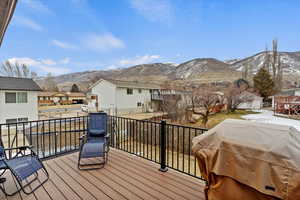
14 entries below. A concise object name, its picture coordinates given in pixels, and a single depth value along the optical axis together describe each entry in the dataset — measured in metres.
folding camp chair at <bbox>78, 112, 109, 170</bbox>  3.04
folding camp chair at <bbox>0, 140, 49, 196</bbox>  2.15
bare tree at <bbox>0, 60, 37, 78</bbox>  26.03
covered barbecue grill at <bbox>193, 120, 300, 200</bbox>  1.12
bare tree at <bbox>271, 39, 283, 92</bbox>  29.80
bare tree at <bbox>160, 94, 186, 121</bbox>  14.54
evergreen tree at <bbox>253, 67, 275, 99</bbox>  26.36
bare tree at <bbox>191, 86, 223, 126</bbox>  12.88
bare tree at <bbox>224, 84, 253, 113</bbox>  17.08
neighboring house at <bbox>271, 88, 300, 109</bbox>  18.59
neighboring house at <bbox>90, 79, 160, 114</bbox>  19.66
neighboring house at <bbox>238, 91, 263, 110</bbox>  23.32
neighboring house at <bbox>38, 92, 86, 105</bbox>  33.71
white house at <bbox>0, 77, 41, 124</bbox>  13.05
